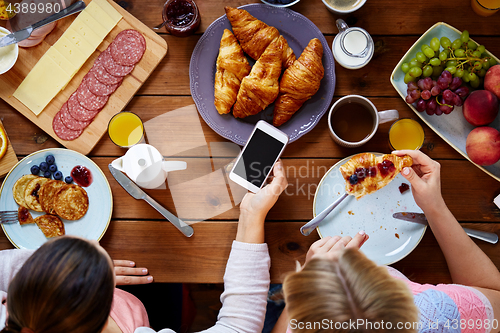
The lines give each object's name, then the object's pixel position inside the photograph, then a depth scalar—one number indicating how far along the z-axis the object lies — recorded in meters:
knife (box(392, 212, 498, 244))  1.17
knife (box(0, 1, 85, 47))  1.21
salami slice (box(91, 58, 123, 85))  1.26
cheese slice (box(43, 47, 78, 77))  1.27
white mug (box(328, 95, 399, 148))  1.14
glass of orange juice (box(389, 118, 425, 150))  1.22
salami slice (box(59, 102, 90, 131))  1.26
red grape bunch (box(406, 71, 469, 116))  1.16
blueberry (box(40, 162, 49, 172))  1.22
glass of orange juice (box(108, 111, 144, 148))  1.24
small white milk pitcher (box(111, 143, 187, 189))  1.16
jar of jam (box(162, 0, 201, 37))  1.22
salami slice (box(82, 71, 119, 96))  1.26
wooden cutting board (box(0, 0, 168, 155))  1.27
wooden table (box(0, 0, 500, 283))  1.25
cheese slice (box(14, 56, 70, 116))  1.27
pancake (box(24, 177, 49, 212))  1.20
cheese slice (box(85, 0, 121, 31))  1.27
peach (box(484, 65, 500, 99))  1.14
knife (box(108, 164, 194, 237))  1.22
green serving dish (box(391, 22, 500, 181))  1.23
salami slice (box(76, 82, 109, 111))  1.26
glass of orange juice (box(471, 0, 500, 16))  1.23
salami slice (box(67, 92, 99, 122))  1.25
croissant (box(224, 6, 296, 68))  1.19
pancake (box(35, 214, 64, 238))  1.21
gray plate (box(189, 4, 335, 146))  1.23
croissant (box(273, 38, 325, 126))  1.16
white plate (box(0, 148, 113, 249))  1.22
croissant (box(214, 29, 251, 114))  1.20
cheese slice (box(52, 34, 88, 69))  1.27
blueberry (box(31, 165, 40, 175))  1.22
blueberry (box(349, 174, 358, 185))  1.12
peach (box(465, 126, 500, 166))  1.13
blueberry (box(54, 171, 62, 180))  1.22
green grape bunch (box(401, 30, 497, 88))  1.16
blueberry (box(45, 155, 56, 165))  1.22
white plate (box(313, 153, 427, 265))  1.20
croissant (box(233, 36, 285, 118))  1.18
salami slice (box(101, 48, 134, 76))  1.26
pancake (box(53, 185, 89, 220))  1.20
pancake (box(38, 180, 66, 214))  1.20
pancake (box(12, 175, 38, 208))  1.21
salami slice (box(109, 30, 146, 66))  1.26
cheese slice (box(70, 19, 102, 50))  1.27
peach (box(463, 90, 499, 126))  1.14
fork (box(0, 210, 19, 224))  1.20
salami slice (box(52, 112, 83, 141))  1.26
